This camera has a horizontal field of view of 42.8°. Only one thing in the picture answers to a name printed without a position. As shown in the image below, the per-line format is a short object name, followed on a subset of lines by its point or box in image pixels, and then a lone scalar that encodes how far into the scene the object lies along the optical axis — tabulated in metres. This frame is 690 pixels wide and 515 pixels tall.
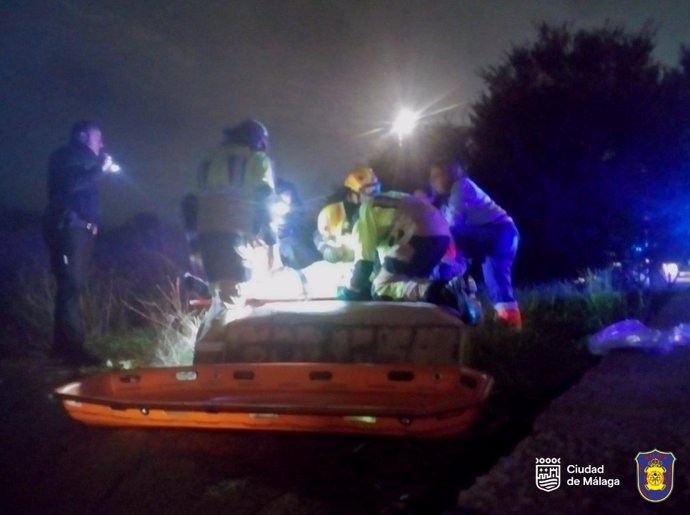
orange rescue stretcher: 3.96
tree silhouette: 13.73
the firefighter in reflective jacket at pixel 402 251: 6.27
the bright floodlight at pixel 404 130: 12.01
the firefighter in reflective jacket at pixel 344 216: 8.24
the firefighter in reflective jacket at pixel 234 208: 6.69
